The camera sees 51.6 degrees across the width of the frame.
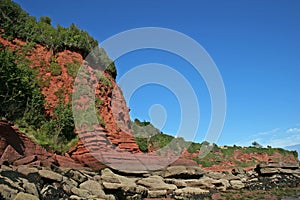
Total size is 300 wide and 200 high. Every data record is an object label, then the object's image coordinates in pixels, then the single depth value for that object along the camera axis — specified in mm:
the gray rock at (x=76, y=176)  14922
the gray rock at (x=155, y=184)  19281
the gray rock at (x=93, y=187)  14203
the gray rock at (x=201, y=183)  23417
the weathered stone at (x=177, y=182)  21925
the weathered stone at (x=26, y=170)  12172
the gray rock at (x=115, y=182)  16125
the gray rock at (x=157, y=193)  18031
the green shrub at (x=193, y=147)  48212
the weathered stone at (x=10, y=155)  13065
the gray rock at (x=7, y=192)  9148
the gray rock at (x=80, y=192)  13031
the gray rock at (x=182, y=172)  23370
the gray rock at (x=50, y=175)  12817
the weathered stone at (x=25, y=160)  13552
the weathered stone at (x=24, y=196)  9294
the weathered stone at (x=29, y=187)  10489
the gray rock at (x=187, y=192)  18938
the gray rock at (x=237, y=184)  26947
